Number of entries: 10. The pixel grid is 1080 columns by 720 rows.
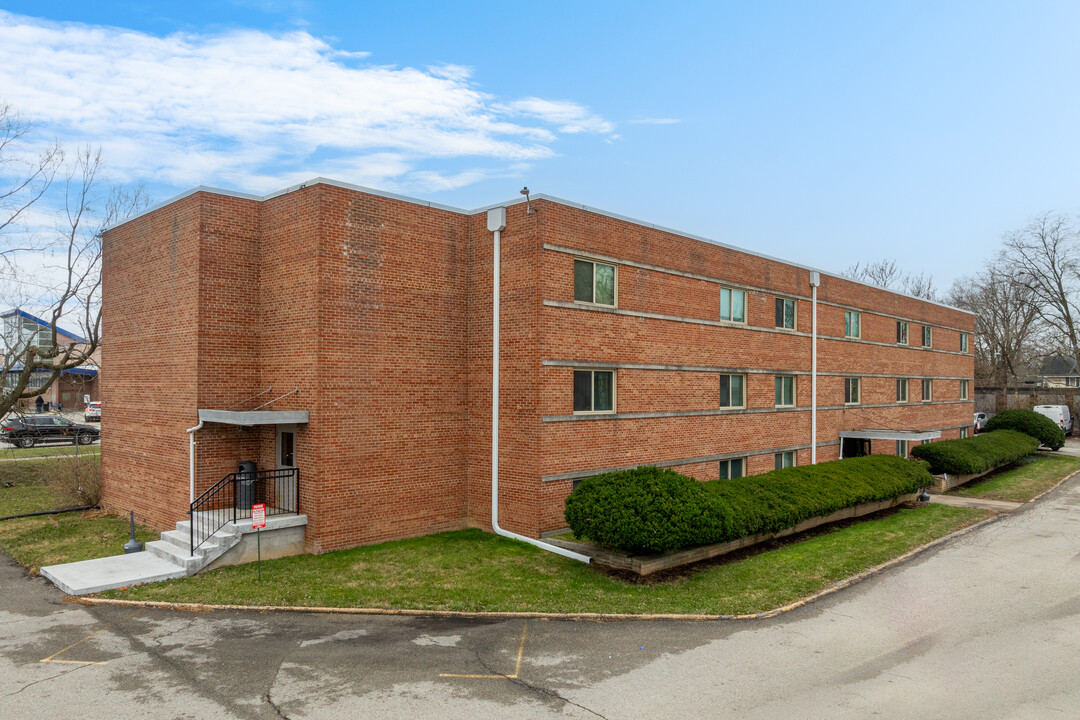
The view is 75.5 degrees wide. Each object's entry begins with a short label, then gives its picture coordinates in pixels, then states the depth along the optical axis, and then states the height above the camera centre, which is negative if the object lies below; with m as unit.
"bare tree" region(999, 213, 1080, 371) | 53.38 +6.54
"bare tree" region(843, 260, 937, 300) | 68.56 +9.29
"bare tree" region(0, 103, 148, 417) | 24.28 +0.86
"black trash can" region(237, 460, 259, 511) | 14.62 -2.40
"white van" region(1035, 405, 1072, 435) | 44.94 -2.22
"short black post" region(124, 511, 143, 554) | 13.73 -3.38
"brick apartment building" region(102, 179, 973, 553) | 14.14 +0.49
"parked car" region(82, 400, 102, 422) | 50.29 -2.67
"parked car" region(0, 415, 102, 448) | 36.22 -3.04
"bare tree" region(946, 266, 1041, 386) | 59.97 +4.55
